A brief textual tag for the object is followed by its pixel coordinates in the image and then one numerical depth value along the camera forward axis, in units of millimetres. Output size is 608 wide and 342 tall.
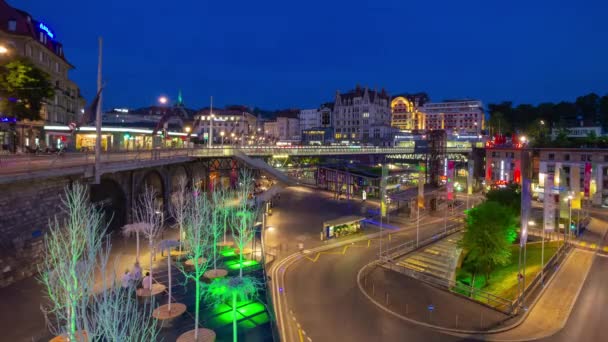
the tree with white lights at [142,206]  37703
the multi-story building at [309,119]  185812
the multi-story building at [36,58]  48875
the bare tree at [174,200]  46181
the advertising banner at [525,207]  27625
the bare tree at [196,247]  19473
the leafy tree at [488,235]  34188
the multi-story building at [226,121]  159688
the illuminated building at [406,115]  194375
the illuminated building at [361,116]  155375
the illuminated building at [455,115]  185500
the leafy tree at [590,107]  135625
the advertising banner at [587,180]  57781
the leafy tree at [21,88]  34312
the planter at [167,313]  19891
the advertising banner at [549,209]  30984
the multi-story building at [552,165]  65375
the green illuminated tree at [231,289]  18136
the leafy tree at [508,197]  48344
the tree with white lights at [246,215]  27742
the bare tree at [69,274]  10938
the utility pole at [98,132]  23925
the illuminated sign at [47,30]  59156
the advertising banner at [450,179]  48438
